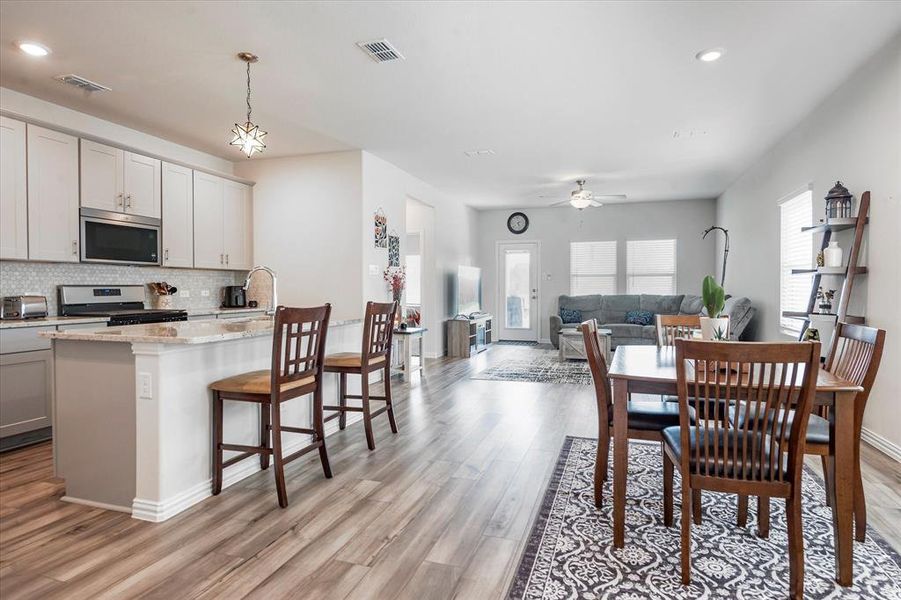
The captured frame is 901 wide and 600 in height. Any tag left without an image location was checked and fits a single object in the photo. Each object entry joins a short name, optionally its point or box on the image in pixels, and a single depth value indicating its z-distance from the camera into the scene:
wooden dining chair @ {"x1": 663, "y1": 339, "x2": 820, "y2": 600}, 1.72
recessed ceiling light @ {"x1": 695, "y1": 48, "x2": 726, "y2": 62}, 3.32
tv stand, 8.15
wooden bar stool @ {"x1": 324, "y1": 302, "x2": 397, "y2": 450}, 3.58
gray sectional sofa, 8.32
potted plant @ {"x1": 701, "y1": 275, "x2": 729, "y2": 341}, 2.75
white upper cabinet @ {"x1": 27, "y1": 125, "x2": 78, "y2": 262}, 3.97
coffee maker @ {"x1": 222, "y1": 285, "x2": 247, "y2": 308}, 6.16
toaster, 3.93
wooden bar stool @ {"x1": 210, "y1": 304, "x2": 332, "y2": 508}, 2.60
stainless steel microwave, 4.41
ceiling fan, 7.04
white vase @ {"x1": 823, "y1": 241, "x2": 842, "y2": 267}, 3.81
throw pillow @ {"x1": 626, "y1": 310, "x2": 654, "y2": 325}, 8.77
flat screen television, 8.41
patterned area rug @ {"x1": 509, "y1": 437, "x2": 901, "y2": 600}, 1.88
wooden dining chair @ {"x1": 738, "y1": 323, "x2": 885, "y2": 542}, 2.05
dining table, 1.91
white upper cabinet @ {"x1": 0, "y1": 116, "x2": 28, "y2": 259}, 3.78
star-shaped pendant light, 3.33
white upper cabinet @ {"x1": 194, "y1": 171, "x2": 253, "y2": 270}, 5.55
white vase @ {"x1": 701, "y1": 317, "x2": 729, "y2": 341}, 2.75
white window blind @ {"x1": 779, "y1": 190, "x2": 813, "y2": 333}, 4.85
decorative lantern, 3.76
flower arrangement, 6.18
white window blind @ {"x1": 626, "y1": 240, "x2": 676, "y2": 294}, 9.52
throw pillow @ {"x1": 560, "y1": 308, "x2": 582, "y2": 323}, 9.12
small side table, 6.00
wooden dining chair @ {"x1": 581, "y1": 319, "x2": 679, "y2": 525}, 2.38
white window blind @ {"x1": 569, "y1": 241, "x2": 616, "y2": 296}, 9.85
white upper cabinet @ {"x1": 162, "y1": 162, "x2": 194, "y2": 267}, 5.16
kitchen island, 2.48
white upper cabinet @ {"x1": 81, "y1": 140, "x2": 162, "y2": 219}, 4.39
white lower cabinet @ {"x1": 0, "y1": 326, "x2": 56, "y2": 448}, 3.54
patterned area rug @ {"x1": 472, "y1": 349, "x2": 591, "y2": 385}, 6.26
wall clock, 10.33
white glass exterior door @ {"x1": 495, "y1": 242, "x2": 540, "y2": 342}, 10.38
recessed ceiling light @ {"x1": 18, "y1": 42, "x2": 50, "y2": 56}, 3.24
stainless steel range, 4.42
